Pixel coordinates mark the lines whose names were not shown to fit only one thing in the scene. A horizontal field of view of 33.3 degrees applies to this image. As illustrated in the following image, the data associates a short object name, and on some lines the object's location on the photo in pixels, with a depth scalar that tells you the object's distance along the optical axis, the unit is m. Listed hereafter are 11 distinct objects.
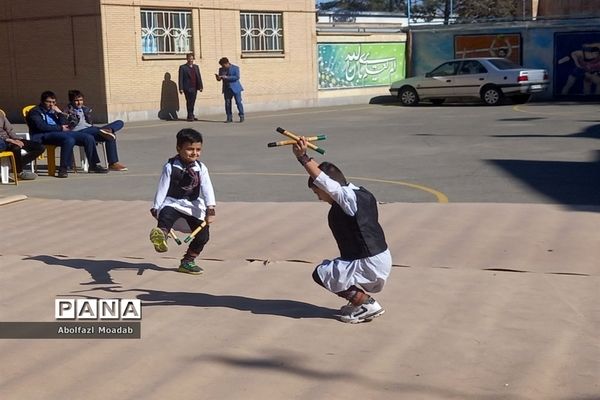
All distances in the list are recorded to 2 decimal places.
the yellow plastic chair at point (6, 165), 14.24
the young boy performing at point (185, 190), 8.05
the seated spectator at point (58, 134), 15.32
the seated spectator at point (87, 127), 15.71
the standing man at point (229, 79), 27.02
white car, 30.12
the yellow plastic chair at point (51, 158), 15.48
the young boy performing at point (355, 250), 6.64
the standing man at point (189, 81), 27.81
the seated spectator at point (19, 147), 14.39
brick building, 27.08
